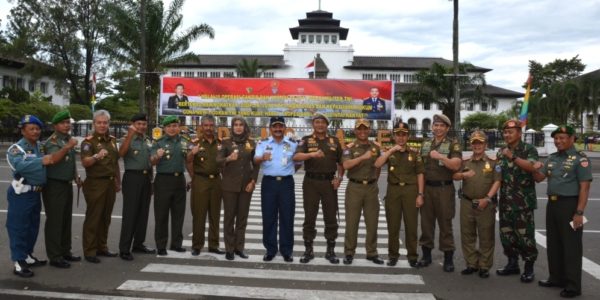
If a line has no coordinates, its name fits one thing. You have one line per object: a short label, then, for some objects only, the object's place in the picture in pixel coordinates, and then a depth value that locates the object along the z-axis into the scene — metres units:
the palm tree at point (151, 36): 27.66
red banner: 24.47
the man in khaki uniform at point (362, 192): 6.21
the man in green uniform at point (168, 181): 6.52
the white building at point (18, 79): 47.12
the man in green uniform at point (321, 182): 6.29
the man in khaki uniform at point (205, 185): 6.48
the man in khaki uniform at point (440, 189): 6.01
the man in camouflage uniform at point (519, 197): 5.65
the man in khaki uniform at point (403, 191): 6.12
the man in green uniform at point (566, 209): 5.14
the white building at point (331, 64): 70.81
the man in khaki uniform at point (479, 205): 5.76
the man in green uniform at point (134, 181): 6.38
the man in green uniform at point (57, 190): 5.87
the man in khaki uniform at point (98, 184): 6.18
